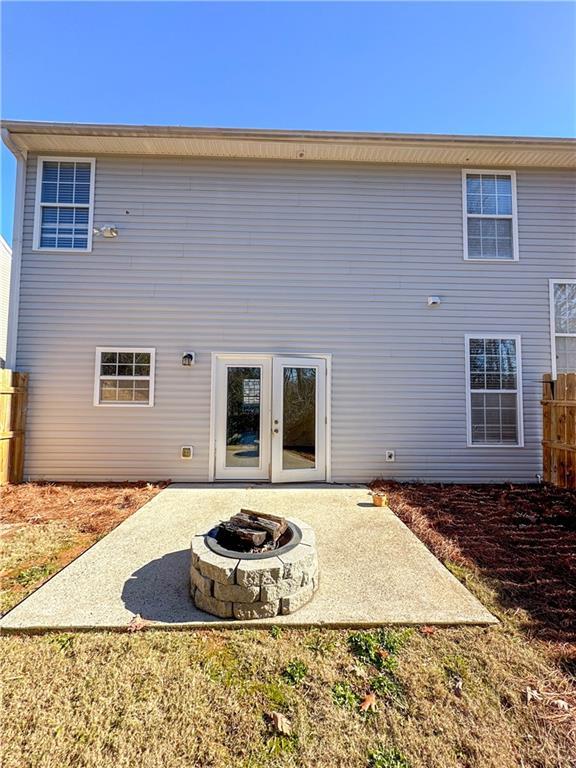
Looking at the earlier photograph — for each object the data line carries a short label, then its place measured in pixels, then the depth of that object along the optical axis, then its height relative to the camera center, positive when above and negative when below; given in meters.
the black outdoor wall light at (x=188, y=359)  6.11 +0.69
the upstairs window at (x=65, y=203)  6.24 +3.49
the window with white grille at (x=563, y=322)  6.57 +1.54
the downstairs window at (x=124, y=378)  6.18 +0.34
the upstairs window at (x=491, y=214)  6.61 +3.59
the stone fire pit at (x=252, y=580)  2.47 -1.33
